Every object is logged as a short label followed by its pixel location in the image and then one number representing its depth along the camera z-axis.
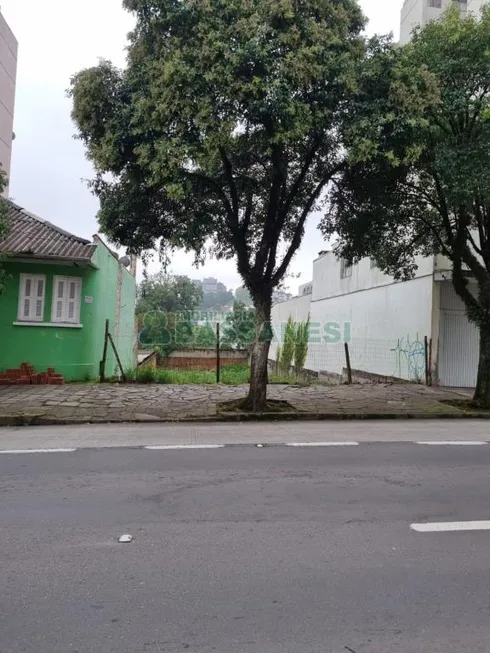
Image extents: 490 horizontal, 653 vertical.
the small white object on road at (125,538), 4.09
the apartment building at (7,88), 25.53
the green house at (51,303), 14.64
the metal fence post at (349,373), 16.48
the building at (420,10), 18.36
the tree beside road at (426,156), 8.97
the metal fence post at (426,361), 16.77
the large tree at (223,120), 8.30
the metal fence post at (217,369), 15.57
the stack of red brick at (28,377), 14.09
